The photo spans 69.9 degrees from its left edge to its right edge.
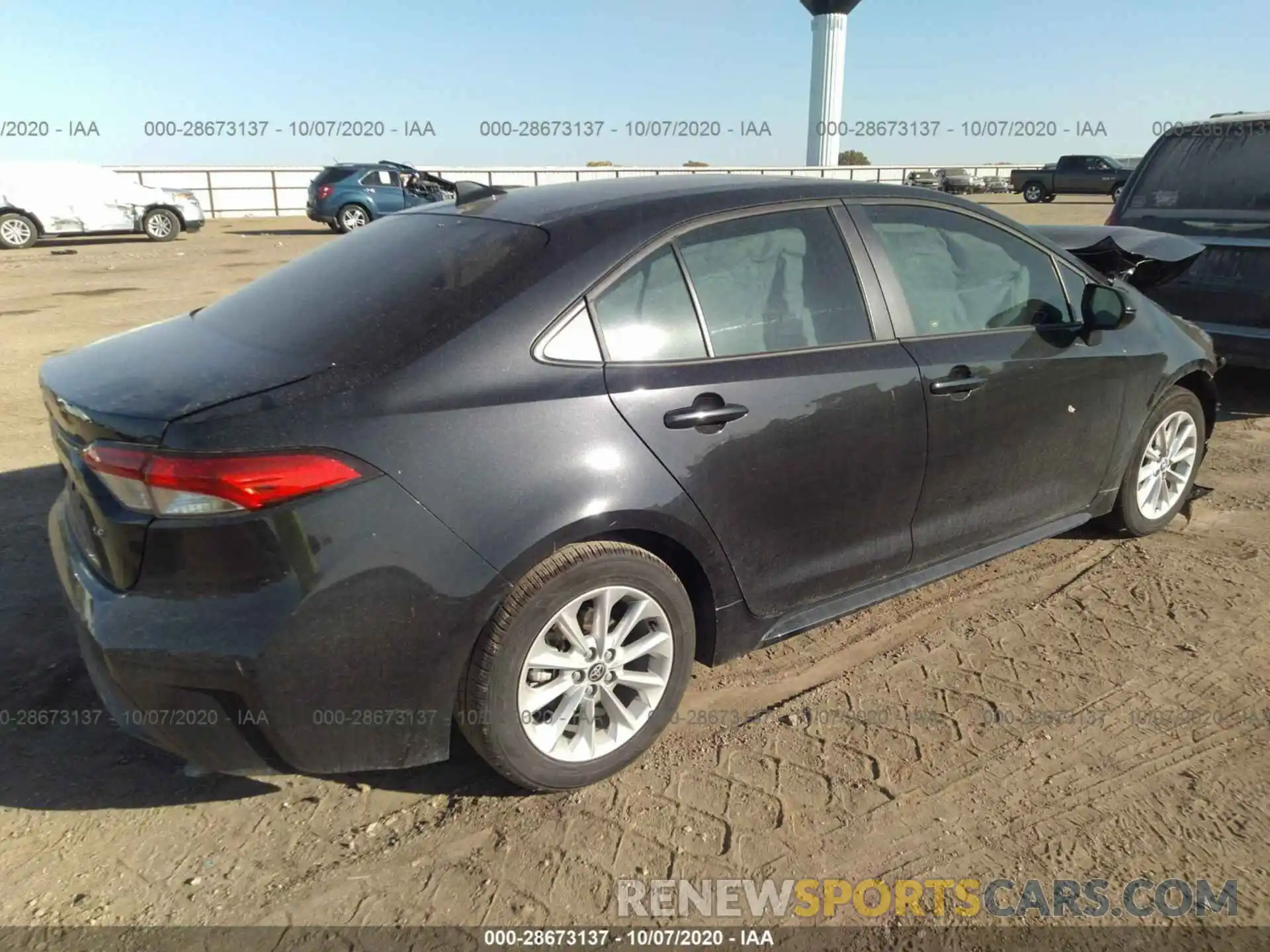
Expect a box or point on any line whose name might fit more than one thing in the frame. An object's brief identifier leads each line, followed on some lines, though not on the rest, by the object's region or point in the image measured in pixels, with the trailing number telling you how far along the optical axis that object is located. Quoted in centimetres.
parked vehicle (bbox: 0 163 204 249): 1783
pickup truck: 3547
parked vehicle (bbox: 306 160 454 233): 2108
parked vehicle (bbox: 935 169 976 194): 3784
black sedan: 219
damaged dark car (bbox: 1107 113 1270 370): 592
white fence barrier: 2950
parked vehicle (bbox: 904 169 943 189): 3578
